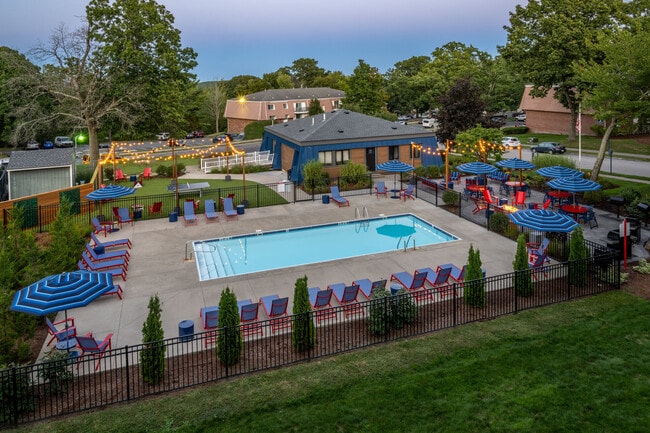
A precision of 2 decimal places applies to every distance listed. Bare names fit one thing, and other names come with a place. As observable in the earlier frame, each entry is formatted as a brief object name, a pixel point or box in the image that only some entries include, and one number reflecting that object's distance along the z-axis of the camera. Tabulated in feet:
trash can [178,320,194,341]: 40.34
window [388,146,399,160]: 123.85
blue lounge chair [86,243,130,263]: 59.21
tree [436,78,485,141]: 146.30
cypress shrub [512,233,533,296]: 47.91
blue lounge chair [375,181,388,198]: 98.47
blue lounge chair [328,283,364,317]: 43.97
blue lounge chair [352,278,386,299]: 48.19
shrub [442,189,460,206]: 86.33
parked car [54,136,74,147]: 222.28
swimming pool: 63.87
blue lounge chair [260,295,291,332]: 43.78
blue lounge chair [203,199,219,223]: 81.40
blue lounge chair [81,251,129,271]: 56.95
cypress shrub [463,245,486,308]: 46.09
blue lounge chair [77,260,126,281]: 55.67
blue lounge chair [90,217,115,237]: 73.92
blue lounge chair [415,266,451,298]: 51.24
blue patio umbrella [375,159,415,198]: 96.94
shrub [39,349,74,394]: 33.50
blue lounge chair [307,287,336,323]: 45.16
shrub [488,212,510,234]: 70.38
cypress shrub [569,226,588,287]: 50.03
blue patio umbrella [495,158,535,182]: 92.57
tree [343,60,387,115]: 217.77
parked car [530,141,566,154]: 166.09
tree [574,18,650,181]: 87.76
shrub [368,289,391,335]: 41.37
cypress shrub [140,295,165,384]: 34.91
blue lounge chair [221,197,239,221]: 83.01
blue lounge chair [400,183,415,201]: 94.73
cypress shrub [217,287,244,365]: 36.81
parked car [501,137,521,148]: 171.53
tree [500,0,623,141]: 163.43
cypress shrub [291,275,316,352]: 38.86
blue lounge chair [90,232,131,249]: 63.84
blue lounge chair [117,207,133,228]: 79.51
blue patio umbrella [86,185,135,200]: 75.31
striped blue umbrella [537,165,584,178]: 79.79
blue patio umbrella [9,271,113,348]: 35.68
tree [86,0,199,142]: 138.92
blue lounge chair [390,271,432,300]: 50.47
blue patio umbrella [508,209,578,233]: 53.36
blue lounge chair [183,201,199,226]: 79.36
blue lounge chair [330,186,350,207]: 91.56
